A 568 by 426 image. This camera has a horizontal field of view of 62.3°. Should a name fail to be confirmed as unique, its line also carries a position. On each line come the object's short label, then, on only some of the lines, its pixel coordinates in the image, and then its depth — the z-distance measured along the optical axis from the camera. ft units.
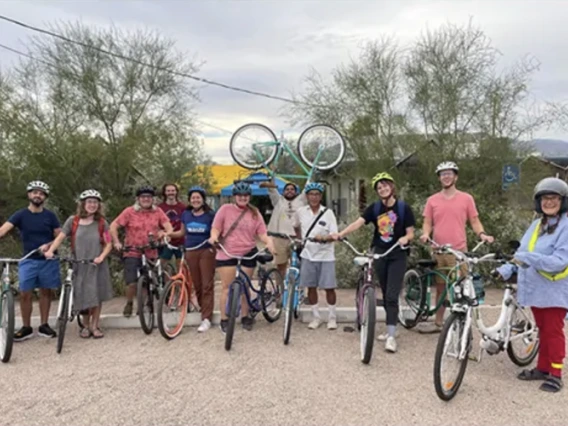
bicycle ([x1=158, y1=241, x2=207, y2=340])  16.94
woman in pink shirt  16.71
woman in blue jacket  11.75
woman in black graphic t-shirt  15.38
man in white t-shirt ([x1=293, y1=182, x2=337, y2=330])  17.17
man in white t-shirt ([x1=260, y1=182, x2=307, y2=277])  19.49
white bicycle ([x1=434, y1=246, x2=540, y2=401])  11.51
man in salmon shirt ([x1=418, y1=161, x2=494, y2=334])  16.16
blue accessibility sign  32.60
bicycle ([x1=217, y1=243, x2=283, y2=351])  15.16
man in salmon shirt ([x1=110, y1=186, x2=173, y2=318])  17.46
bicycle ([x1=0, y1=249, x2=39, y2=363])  14.16
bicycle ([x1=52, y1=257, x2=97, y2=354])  15.24
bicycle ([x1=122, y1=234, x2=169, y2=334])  16.89
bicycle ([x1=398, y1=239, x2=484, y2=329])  16.47
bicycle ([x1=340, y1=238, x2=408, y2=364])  13.87
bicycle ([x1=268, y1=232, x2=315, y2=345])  15.88
